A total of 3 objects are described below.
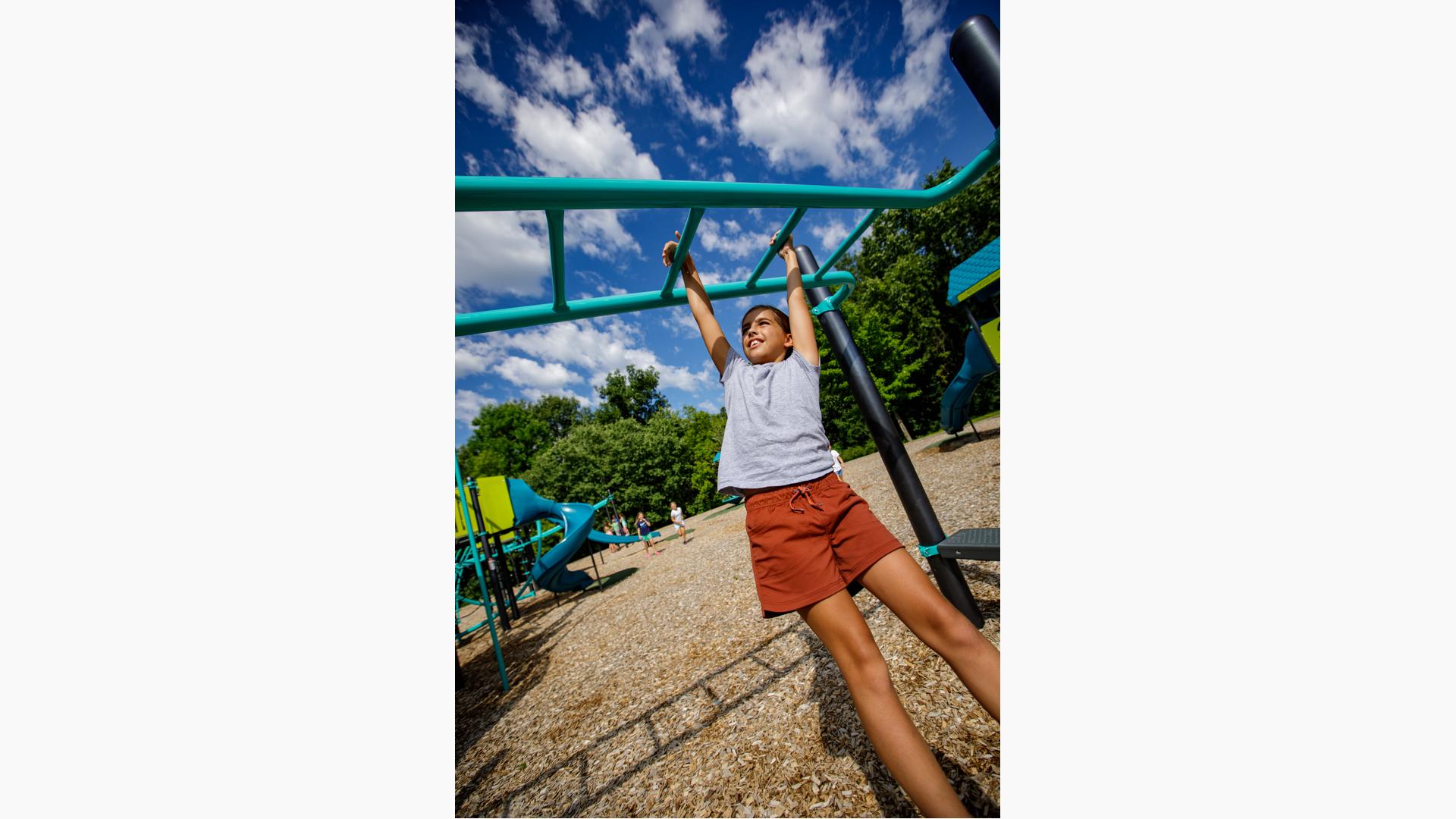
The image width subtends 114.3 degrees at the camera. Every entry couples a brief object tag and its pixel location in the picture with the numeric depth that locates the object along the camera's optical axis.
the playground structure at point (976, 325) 7.48
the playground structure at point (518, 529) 6.60
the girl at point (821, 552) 1.22
